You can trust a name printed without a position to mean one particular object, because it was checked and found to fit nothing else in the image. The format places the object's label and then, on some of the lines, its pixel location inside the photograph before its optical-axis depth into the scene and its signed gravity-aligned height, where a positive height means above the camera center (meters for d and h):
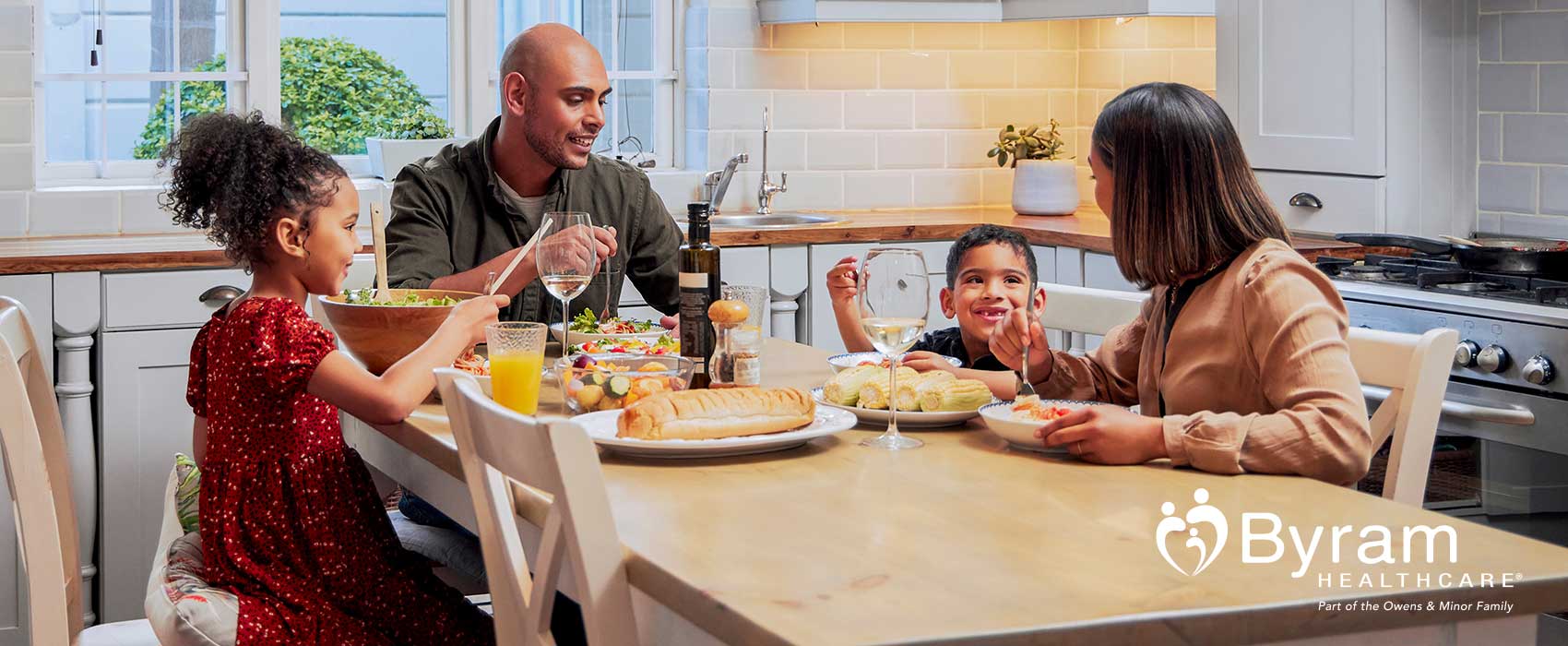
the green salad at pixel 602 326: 2.45 -0.04
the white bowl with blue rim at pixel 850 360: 2.17 -0.08
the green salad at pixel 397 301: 2.19 +0.00
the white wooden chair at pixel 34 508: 1.87 -0.25
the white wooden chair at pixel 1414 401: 1.78 -0.12
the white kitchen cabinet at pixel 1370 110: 3.38 +0.42
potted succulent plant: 4.55 +0.33
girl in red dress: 1.91 -0.14
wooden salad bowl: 2.09 -0.04
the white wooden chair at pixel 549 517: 1.20 -0.18
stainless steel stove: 2.57 -0.15
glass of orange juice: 1.88 -0.07
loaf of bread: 1.67 -0.12
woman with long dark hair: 1.59 -0.02
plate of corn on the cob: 1.85 -0.11
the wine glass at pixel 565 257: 2.12 +0.06
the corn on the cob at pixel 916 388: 1.87 -0.10
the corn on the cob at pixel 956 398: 1.86 -0.11
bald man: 2.86 +0.22
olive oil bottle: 2.04 +0.02
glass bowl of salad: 1.90 -0.10
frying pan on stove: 2.91 +0.08
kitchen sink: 4.49 +0.23
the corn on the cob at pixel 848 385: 1.92 -0.10
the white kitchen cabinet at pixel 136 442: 3.41 -0.31
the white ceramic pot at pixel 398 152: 4.19 +0.40
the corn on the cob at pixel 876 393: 1.90 -0.11
